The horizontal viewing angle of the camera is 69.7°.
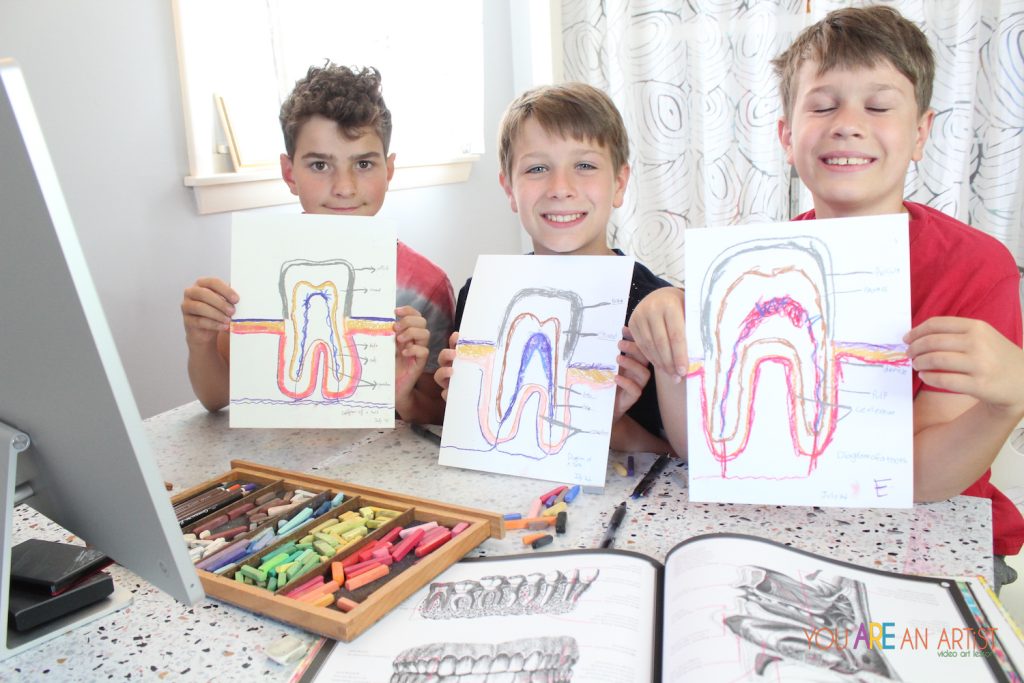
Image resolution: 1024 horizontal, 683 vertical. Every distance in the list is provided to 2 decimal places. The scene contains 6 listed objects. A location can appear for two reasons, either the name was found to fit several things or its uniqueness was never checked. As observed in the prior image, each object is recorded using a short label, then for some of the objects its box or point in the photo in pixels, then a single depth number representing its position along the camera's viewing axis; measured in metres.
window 1.57
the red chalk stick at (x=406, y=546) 0.69
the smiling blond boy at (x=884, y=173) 0.83
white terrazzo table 0.59
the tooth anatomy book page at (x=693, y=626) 0.51
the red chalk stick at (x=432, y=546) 0.70
